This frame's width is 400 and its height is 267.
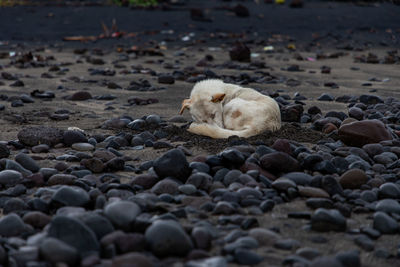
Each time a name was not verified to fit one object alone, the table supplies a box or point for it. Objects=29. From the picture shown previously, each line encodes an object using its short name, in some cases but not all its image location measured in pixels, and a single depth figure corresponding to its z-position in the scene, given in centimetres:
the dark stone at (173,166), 671
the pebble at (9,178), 680
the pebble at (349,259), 452
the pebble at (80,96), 1343
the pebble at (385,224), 530
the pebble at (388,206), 577
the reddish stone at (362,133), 848
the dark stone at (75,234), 457
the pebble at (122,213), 512
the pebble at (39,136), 884
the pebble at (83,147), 863
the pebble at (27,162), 736
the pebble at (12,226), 520
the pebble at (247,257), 455
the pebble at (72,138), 887
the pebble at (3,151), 802
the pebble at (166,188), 634
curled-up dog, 892
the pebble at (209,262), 429
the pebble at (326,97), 1324
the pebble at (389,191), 622
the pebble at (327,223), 529
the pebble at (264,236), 494
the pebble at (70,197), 575
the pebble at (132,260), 418
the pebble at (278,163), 687
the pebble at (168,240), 455
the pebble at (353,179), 654
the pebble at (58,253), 431
